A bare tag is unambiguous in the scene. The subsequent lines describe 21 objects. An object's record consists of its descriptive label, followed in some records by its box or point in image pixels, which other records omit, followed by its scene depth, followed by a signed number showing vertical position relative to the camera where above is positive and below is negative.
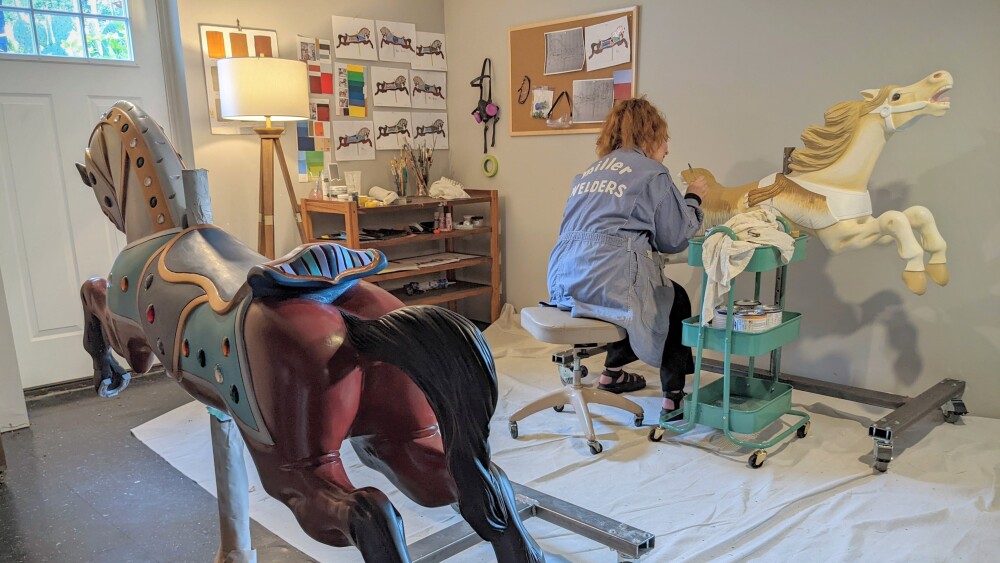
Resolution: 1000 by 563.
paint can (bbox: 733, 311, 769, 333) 2.25 -0.59
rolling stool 2.40 -0.81
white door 3.03 -0.17
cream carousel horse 2.35 -0.16
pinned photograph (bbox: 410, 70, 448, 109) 4.29 +0.37
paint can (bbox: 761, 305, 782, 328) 2.29 -0.58
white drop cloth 1.84 -1.08
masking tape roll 4.26 -0.12
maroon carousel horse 0.86 -0.31
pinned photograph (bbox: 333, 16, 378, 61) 3.88 +0.64
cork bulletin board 3.51 +0.44
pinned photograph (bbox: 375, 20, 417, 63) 4.07 +0.65
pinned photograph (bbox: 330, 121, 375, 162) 3.94 +0.05
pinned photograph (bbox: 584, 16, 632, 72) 3.48 +0.51
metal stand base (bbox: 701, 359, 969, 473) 2.22 -0.99
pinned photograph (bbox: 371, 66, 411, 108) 4.09 +0.37
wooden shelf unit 3.49 -0.49
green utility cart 2.26 -0.90
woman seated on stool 2.46 -0.35
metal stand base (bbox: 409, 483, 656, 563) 1.57 -0.93
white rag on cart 2.19 -0.35
